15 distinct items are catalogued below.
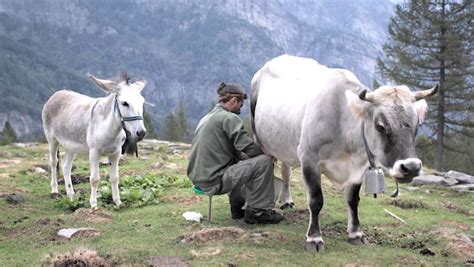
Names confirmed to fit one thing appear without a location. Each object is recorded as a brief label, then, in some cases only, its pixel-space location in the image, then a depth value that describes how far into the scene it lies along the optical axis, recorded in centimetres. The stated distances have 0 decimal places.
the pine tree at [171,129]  7681
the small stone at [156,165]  1697
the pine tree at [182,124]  7806
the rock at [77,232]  835
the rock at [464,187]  1497
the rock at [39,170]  1640
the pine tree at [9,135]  6236
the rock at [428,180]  1555
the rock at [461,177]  1655
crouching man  837
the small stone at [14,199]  1144
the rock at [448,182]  1569
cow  633
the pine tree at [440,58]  3203
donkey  991
